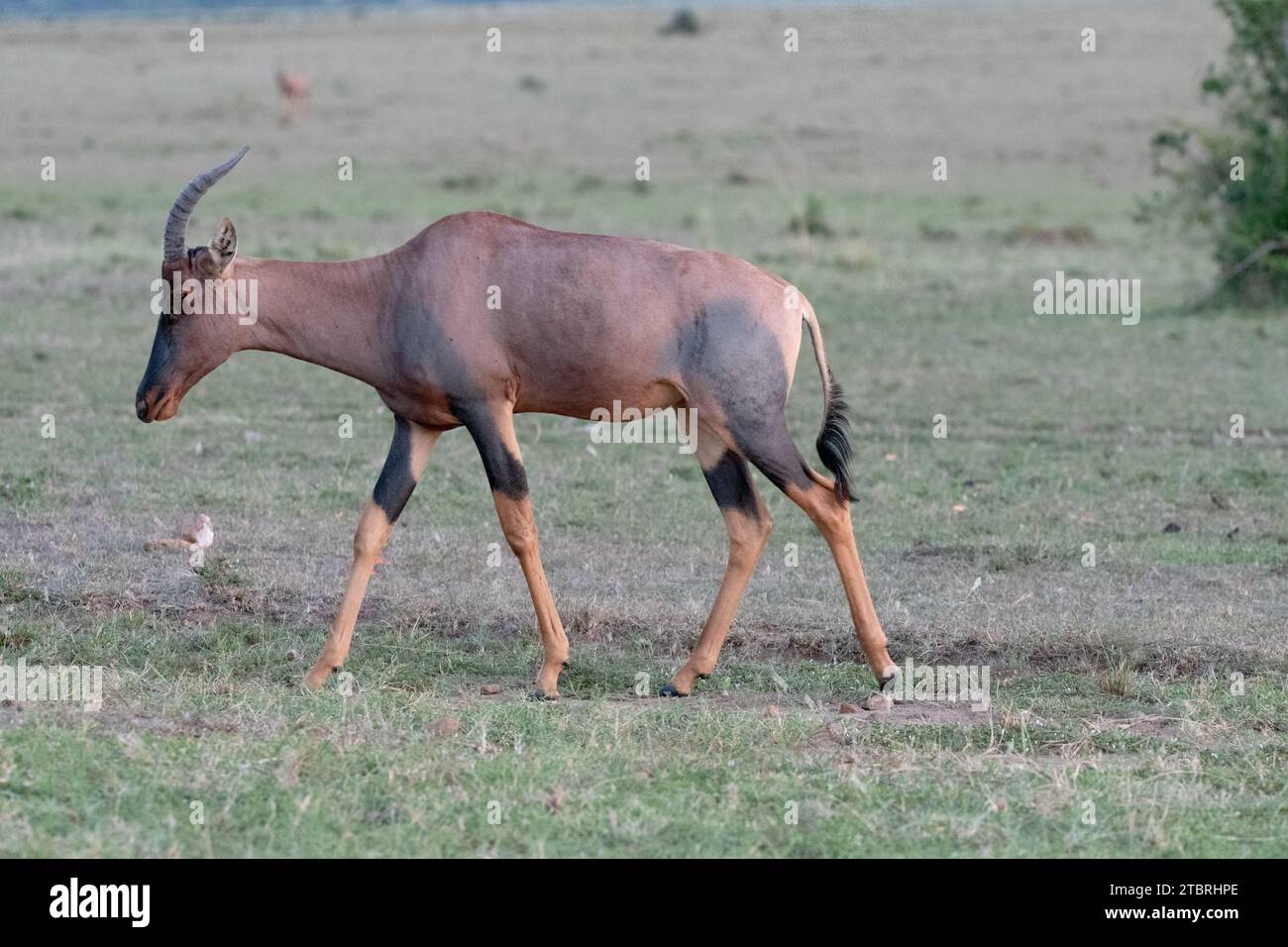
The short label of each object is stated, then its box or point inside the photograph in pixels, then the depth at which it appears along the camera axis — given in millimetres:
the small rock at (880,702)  12953
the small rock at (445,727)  11625
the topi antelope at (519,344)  13094
